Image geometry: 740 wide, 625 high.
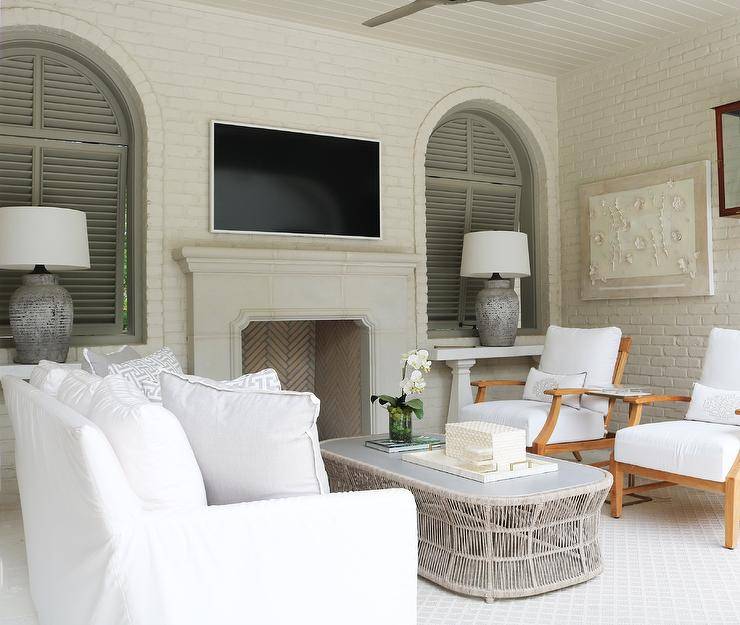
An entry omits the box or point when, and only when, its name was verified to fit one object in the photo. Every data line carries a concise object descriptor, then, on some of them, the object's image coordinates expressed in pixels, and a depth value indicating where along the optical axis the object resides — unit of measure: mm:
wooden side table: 4191
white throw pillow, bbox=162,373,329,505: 1969
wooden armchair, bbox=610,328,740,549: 3439
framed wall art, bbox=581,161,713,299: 5297
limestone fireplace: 4770
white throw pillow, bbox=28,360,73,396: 2420
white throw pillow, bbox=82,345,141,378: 3364
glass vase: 3648
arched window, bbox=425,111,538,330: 6180
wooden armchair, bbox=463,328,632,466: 4328
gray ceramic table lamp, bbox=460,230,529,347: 5684
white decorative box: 3043
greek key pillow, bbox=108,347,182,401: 3016
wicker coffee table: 2760
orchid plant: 3568
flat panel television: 5035
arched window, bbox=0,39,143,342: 4578
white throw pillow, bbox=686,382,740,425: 4039
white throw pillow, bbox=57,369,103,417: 1994
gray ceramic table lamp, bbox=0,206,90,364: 4062
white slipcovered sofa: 1579
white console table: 5656
